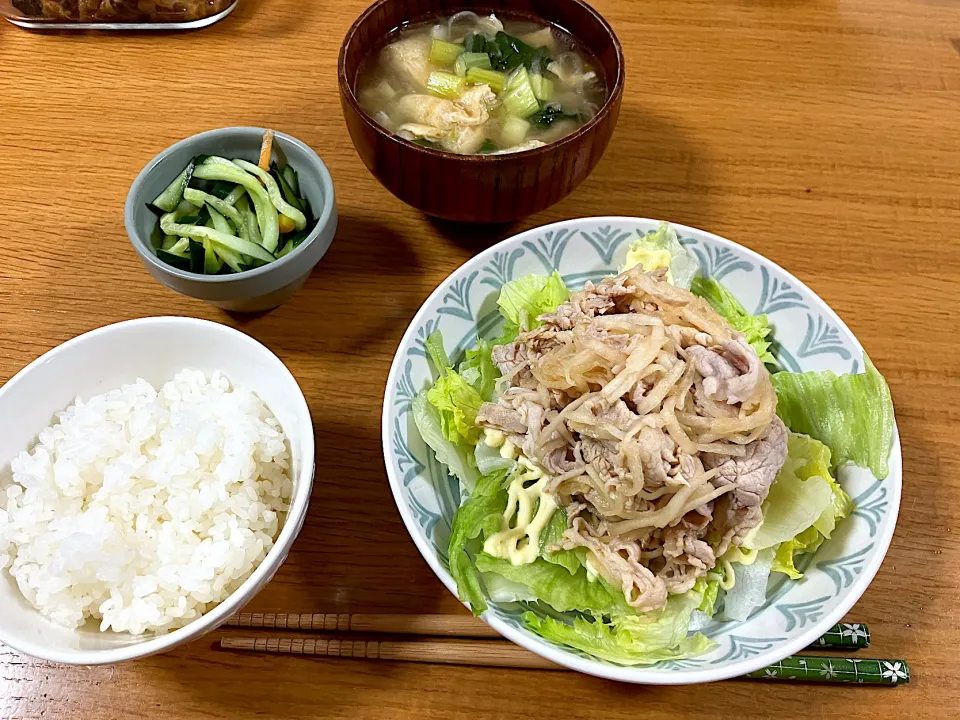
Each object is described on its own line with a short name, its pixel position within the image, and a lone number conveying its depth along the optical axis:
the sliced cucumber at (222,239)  0.30
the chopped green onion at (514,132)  0.34
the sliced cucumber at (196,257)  0.30
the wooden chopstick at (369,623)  0.25
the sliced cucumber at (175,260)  0.30
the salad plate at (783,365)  0.22
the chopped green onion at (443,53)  0.35
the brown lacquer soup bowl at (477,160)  0.29
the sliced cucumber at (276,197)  0.31
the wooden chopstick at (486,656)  0.25
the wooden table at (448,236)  0.25
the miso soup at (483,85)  0.34
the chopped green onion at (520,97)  0.34
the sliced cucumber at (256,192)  0.31
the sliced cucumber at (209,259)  0.30
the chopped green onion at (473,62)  0.35
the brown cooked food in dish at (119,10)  0.43
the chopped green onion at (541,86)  0.35
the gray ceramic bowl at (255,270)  0.29
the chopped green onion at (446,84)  0.35
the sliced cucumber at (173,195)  0.31
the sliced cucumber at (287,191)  0.32
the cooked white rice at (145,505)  0.23
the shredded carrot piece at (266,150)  0.32
